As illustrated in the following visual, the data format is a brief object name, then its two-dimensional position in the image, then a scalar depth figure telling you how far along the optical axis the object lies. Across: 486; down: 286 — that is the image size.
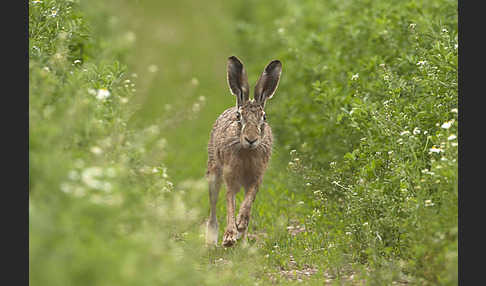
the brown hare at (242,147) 16.78
